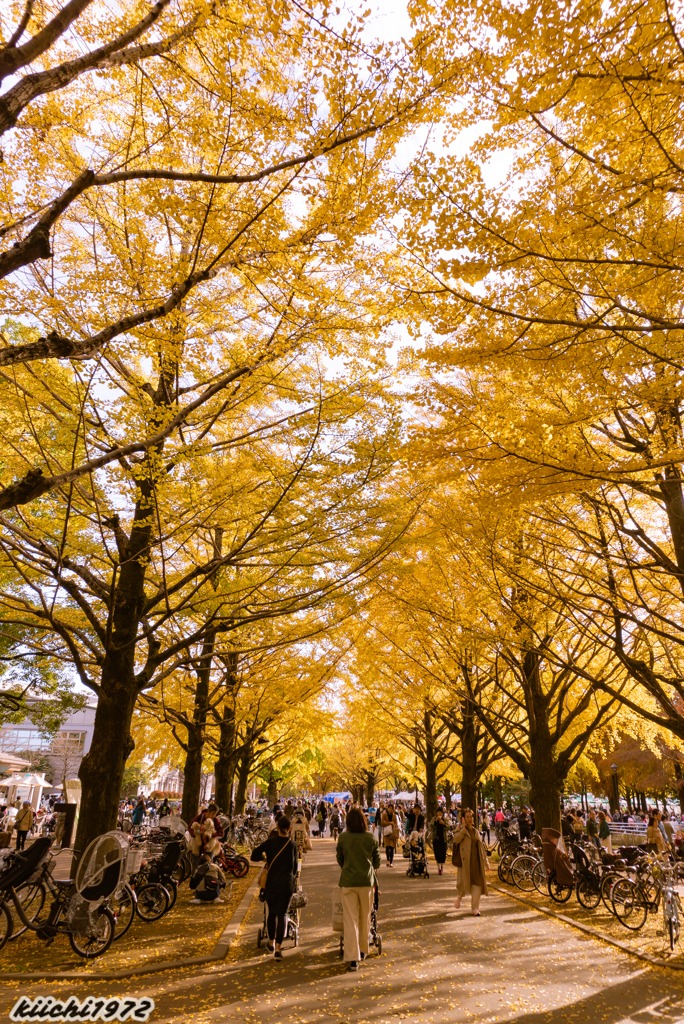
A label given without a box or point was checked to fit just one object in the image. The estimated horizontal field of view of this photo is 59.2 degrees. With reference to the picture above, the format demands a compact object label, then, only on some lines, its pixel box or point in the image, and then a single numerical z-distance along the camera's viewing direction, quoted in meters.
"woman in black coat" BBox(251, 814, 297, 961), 6.78
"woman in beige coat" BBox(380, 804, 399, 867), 17.58
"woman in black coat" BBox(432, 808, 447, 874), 15.91
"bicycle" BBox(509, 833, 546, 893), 12.49
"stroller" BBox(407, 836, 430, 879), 15.43
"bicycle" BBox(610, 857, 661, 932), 9.39
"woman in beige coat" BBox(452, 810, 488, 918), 9.82
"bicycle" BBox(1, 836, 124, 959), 6.44
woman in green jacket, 6.35
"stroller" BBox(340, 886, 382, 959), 7.00
